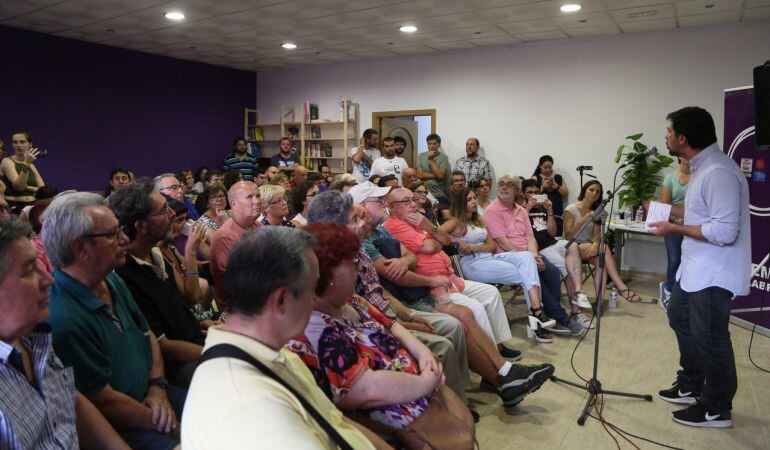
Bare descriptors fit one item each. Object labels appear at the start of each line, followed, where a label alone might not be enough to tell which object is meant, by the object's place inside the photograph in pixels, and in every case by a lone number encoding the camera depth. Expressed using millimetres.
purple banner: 4336
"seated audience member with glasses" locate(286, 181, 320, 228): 3887
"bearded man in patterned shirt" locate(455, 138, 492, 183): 7668
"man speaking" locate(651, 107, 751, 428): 2506
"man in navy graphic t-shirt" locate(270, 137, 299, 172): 9086
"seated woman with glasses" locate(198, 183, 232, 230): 4266
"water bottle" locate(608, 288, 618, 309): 5090
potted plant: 6328
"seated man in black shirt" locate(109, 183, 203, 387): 2035
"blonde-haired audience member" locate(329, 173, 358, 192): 4320
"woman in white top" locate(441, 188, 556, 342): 4086
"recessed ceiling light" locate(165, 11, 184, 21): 5973
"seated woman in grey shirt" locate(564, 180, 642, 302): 5016
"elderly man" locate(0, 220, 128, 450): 1107
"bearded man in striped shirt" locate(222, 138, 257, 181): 8898
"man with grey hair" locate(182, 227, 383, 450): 936
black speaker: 3043
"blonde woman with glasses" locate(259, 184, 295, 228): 3441
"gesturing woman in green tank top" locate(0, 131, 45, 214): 5535
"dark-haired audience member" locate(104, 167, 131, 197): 6305
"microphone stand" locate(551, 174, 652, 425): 2805
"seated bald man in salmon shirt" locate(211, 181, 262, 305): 2811
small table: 5328
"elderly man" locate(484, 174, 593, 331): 4414
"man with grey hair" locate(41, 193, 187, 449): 1468
